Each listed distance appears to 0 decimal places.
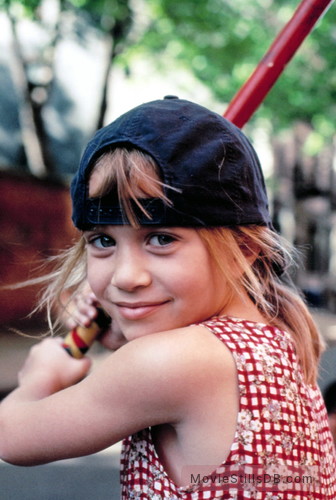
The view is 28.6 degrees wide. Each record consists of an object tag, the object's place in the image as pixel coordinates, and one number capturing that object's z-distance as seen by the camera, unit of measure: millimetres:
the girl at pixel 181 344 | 1142
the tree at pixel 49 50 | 9009
